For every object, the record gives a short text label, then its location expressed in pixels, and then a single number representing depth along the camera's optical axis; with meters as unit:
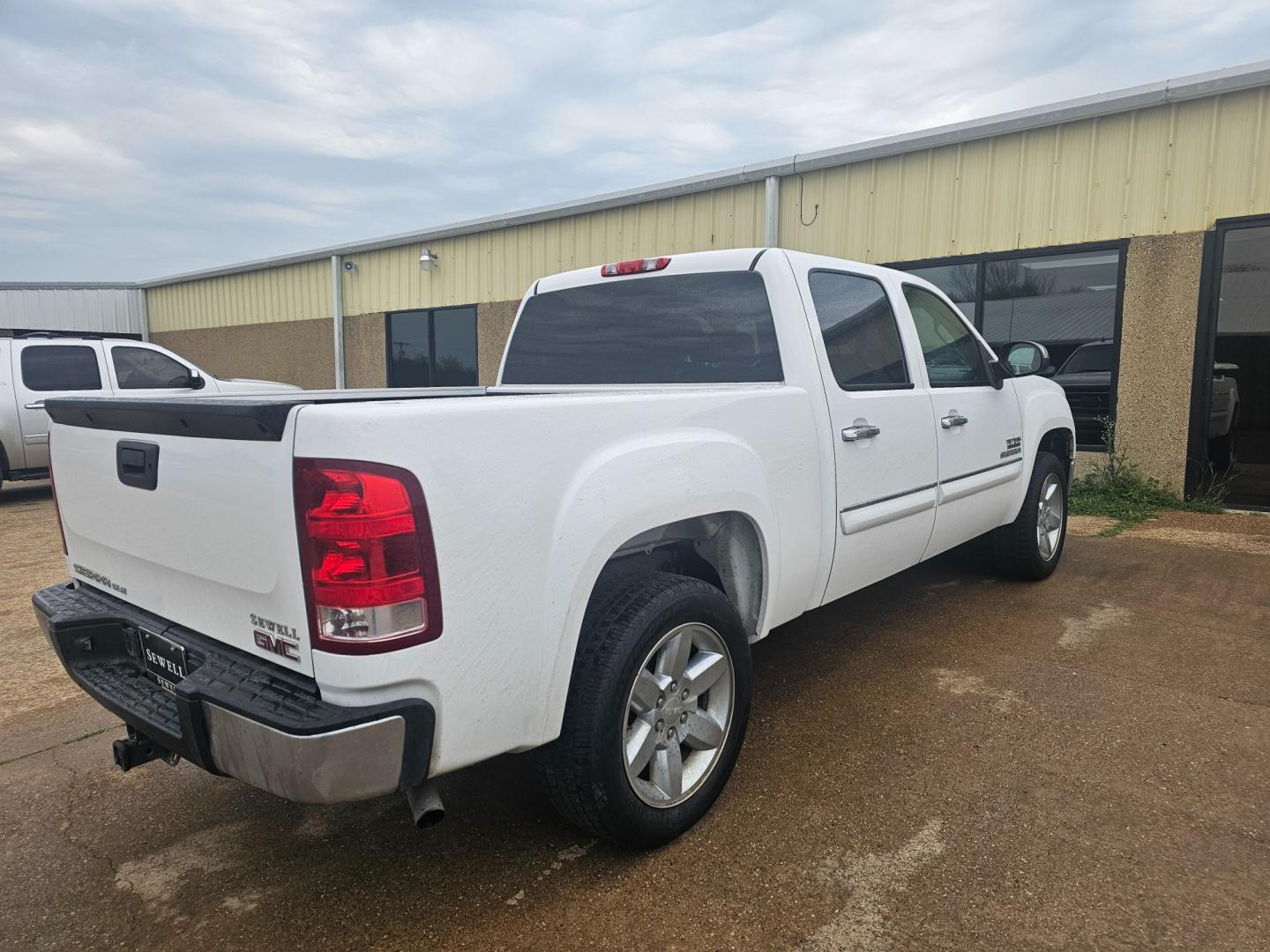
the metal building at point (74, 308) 20.27
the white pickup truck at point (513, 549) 1.77
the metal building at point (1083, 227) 7.20
